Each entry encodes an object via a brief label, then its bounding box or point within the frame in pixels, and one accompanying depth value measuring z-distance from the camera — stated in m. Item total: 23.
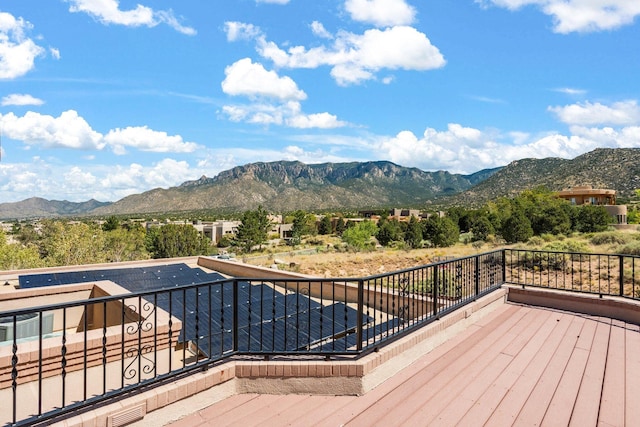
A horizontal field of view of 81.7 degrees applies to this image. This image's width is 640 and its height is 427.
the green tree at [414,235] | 45.17
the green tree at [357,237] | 50.93
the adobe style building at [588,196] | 54.31
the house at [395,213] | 88.60
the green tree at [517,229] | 31.34
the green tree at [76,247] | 31.50
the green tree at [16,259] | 25.55
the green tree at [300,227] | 70.19
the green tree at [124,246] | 39.20
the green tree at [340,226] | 73.63
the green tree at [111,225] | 52.06
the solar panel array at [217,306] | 4.54
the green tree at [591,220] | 37.66
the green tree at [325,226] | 78.76
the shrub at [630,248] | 17.34
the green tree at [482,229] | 41.78
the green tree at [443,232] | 41.47
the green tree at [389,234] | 50.81
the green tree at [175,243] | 40.94
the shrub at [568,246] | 19.91
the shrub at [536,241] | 25.20
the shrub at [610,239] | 22.56
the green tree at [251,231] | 56.47
